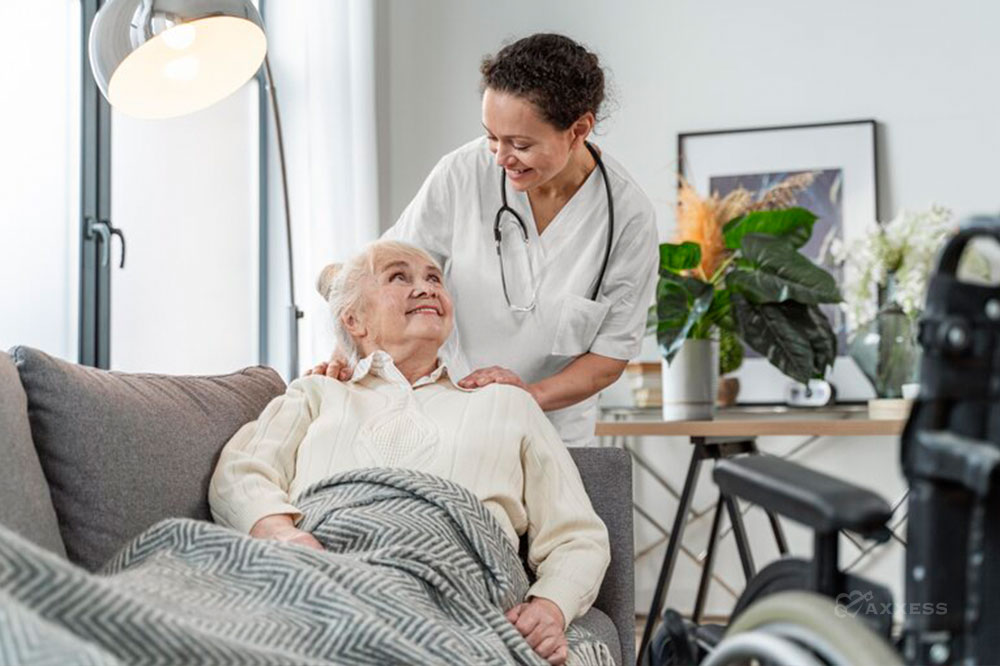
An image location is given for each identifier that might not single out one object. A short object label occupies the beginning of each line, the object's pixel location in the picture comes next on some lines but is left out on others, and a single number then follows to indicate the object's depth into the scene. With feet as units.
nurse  7.72
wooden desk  9.73
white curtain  12.11
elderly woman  5.63
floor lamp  6.70
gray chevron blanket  3.03
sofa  4.85
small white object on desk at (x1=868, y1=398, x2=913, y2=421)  10.09
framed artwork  12.66
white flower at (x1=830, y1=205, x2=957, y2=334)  10.46
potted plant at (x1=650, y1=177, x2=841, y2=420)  10.39
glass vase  10.43
